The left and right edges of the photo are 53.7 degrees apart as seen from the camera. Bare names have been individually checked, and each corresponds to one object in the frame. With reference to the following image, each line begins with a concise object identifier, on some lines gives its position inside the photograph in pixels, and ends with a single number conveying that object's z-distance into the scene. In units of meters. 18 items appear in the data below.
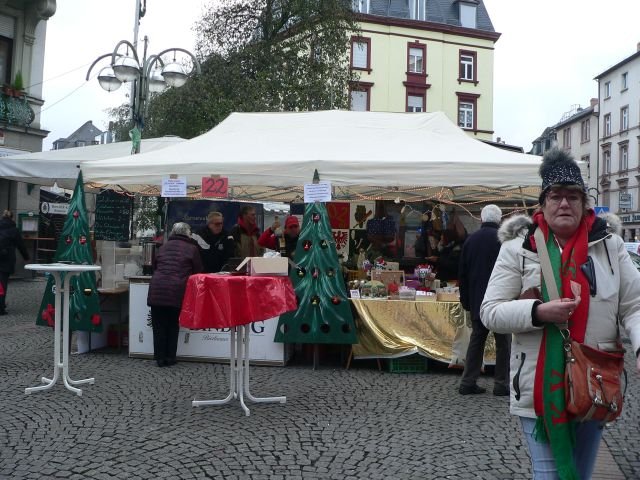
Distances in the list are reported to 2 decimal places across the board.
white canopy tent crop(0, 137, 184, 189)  10.67
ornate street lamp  10.01
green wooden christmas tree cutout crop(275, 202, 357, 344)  7.14
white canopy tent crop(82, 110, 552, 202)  7.18
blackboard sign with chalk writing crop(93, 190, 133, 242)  9.02
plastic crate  7.15
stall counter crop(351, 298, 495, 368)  7.07
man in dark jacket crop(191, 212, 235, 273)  8.62
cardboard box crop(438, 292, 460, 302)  7.24
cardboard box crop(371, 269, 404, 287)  7.78
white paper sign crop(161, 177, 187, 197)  7.46
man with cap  8.72
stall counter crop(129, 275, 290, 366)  7.36
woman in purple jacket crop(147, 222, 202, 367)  7.02
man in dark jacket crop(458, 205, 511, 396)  6.09
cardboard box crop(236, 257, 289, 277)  5.38
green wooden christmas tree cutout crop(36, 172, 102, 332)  7.54
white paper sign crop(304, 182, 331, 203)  7.05
